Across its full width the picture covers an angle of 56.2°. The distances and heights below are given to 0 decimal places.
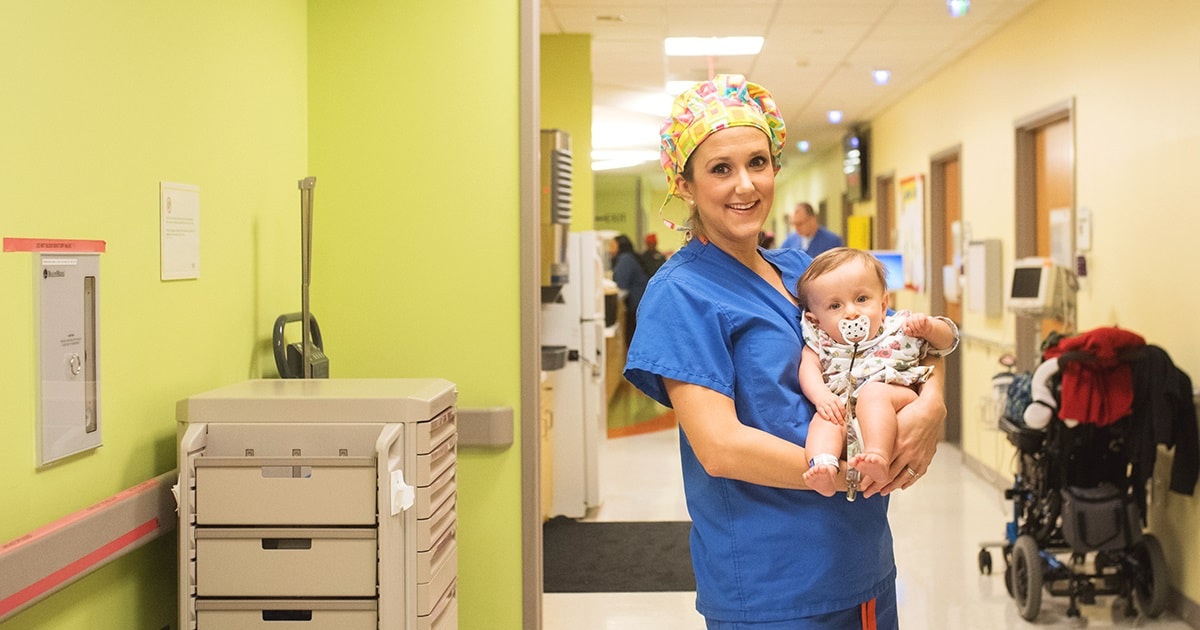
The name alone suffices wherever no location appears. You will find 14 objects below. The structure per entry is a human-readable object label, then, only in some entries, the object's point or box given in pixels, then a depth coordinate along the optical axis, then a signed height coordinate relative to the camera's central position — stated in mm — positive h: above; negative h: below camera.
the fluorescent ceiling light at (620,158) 16000 +2295
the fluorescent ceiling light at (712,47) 7492 +1810
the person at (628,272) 11266 +401
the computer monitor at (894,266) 9000 +363
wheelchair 4262 -795
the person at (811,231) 8500 +638
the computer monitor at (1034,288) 5457 +112
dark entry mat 4852 -1146
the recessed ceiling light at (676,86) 9216 +1879
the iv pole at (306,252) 2869 +157
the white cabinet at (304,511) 2350 -416
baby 1617 -59
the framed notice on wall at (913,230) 9211 +689
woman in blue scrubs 1640 -147
